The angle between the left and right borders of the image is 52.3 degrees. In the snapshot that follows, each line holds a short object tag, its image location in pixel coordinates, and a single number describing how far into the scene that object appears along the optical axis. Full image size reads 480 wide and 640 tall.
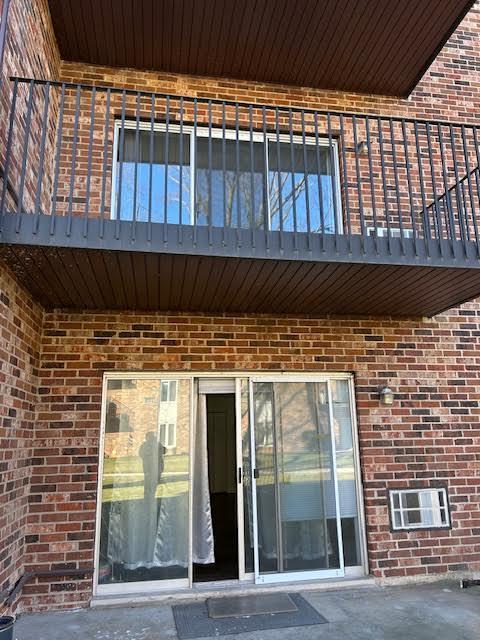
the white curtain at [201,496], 5.08
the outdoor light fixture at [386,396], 5.24
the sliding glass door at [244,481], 4.73
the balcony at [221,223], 3.74
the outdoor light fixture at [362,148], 5.78
